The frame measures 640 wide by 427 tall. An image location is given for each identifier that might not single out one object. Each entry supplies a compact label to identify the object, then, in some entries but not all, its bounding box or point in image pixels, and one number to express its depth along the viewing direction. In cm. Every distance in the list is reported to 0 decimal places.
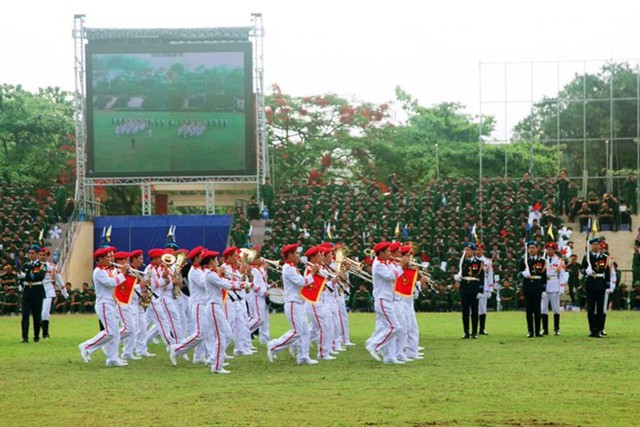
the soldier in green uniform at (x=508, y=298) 3597
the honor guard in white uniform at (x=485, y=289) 2455
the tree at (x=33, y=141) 5522
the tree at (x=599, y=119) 4953
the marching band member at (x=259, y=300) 2266
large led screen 4325
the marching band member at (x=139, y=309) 1991
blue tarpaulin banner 4278
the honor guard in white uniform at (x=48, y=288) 2571
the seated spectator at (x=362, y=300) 3697
